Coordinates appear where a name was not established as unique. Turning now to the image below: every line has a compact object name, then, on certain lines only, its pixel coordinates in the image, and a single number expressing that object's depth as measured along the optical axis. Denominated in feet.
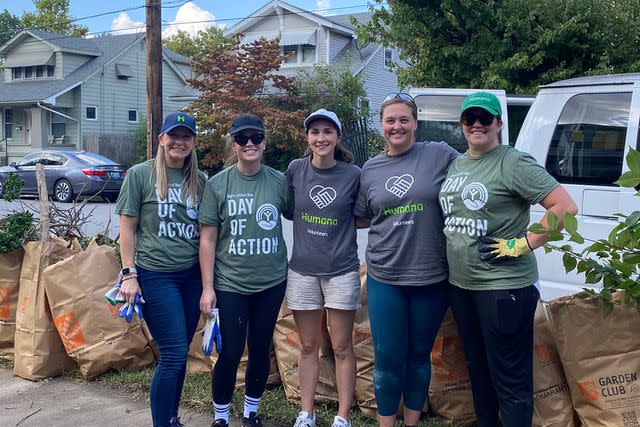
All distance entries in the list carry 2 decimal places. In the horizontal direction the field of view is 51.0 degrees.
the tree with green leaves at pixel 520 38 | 36.42
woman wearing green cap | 9.73
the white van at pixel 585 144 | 13.33
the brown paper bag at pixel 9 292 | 17.07
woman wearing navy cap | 11.64
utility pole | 33.94
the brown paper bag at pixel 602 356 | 10.82
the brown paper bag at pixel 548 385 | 11.53
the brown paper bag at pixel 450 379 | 12.42
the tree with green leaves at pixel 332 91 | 72.43
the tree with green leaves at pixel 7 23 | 176.86
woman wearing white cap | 11.69
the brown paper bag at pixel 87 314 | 15.35
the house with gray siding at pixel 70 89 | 101.55
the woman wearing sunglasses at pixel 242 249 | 11.77
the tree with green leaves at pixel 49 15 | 140.87
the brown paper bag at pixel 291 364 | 13.62
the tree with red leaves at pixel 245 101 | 65.21
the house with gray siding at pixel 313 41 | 92.68
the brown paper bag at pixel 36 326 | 15.85
